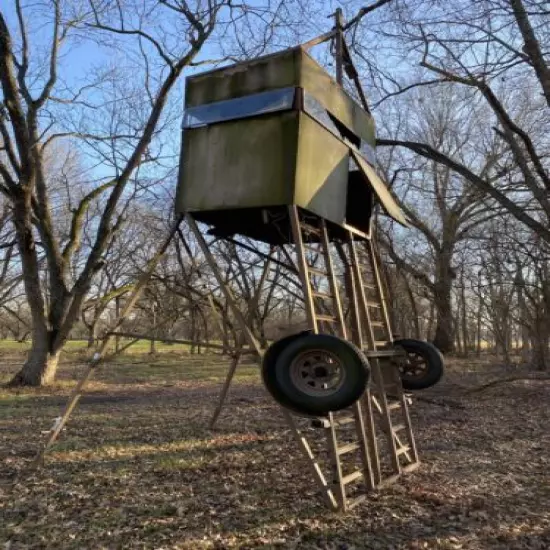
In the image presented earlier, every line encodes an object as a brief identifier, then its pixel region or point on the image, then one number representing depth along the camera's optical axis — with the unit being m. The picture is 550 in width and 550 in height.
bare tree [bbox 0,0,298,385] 13.48
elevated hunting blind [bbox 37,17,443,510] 4.97
